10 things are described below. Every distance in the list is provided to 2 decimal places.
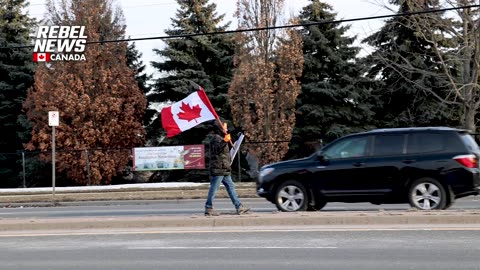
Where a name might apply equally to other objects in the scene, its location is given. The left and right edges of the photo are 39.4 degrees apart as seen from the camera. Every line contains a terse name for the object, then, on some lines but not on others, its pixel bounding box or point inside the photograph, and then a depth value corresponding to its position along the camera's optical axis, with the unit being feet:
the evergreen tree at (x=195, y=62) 128.06
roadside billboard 98.94
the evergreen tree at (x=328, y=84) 121.29
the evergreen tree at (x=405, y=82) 116.26
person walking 43.75
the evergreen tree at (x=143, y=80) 132.93
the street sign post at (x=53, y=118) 74.13
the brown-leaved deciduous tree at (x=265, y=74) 111.55
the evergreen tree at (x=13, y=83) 135.64
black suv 43.32
